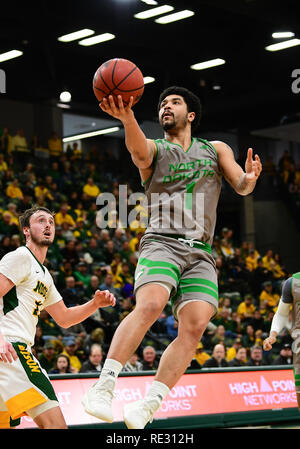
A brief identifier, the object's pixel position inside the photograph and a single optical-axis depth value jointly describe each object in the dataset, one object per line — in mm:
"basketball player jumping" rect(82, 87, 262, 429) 4773
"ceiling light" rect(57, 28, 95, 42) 19709
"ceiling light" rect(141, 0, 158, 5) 17000
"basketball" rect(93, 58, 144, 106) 4883
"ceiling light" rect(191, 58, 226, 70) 22172
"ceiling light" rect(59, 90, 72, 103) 23847
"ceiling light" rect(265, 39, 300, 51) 20359
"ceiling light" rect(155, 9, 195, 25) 18047
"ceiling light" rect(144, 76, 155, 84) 23678
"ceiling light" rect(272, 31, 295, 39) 19541
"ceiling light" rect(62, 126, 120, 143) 25938
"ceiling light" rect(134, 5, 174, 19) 17519
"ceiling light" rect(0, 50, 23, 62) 21547
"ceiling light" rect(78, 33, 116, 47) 19938
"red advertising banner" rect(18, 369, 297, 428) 10023
